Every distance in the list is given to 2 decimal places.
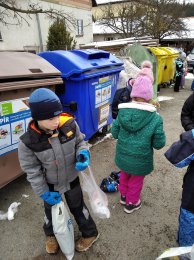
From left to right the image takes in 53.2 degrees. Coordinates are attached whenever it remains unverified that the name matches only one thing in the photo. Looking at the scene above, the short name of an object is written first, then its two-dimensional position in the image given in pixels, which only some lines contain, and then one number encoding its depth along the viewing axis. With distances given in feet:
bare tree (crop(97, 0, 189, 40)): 47.72
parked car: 34.32
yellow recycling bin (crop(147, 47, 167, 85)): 20.46
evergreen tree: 39.14
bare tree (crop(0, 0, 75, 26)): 34.77
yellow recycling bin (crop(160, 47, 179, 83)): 22.49
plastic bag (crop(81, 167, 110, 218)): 5.23
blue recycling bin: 8.82
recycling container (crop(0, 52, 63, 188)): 6.80
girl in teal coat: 5.92
